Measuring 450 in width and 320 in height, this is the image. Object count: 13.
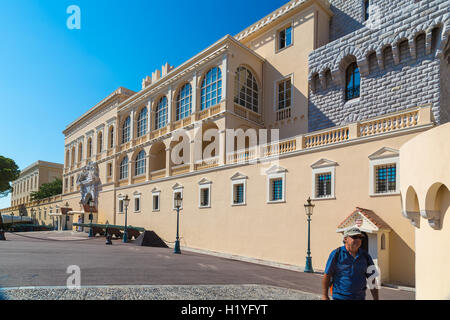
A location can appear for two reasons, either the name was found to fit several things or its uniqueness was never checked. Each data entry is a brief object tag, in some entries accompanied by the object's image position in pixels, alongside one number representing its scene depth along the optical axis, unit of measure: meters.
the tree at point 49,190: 56.38
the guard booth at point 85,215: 35.84
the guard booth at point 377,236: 11.52
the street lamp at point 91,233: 28.95
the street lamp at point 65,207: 41.95
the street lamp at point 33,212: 57.69
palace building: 12.51
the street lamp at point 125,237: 23.89
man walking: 4.08
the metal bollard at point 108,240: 21.06
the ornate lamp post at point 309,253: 13.69
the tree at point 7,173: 57.16
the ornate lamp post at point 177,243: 18.08
